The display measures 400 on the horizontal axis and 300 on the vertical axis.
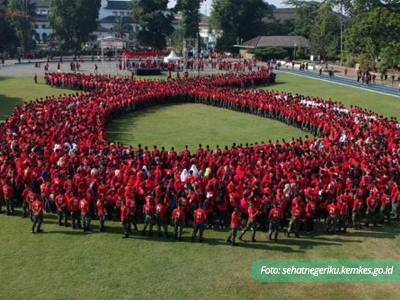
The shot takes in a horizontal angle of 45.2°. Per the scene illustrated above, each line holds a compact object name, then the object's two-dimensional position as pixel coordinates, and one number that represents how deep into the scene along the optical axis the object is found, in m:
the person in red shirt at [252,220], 11.76
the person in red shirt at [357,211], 12.53
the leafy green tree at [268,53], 66.06
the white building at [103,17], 98.69
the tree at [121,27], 96.81
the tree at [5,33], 63.23
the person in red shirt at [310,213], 12.16
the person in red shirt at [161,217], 11.94
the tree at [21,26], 68.44
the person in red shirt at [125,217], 11.84
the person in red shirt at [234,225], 11.42
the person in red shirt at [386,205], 12.80
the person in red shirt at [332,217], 12.21
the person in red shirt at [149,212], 11.97
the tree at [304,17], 77.19
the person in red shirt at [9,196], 13.25
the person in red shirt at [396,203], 13.04
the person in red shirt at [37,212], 12.05
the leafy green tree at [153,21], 73.12
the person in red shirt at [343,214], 12.33
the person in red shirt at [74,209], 12.40
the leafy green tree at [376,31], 45.09
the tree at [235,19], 76.69
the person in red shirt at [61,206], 12.54
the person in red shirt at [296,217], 12.00
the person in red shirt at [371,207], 12.75
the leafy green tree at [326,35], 64.94
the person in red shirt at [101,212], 12.20
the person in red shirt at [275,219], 11.70
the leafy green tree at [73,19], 72.62
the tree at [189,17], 78.62
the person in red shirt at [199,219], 11.66
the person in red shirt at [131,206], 11.94
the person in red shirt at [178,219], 11.74
